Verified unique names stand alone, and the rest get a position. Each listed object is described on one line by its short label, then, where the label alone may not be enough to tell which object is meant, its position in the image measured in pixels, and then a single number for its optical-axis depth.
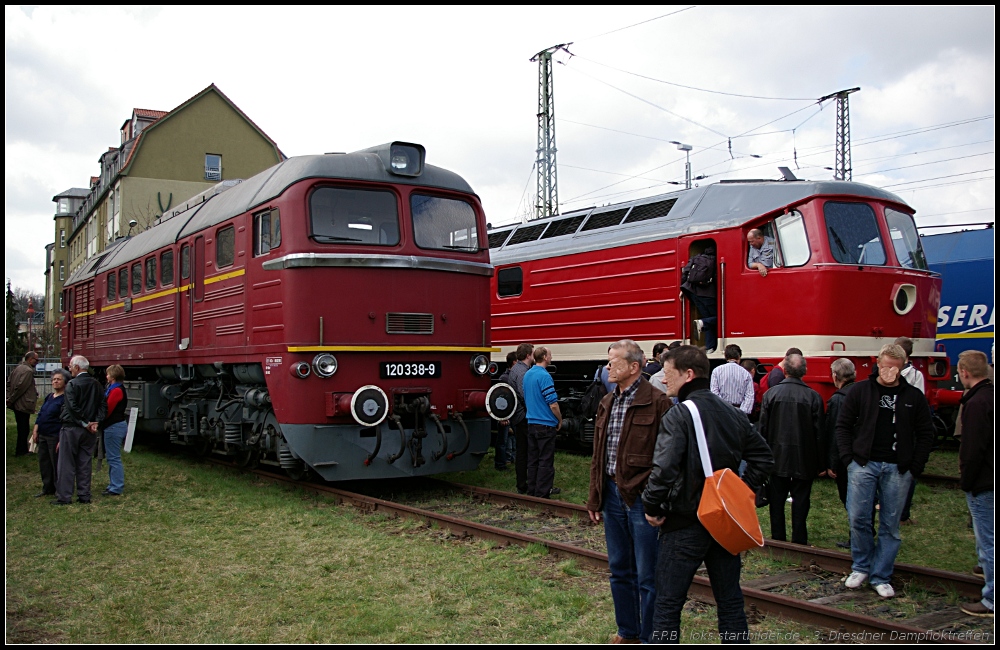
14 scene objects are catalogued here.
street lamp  26.91
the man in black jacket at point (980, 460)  5.55
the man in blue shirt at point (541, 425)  9.81
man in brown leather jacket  4.71
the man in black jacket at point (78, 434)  9.73
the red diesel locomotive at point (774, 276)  10.27
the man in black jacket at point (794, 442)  7.42
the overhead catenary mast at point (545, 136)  23.02
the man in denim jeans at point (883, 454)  6.12
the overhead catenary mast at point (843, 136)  27.77
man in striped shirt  8.78
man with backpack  11.25
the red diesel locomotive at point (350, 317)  9.05
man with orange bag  4.30
